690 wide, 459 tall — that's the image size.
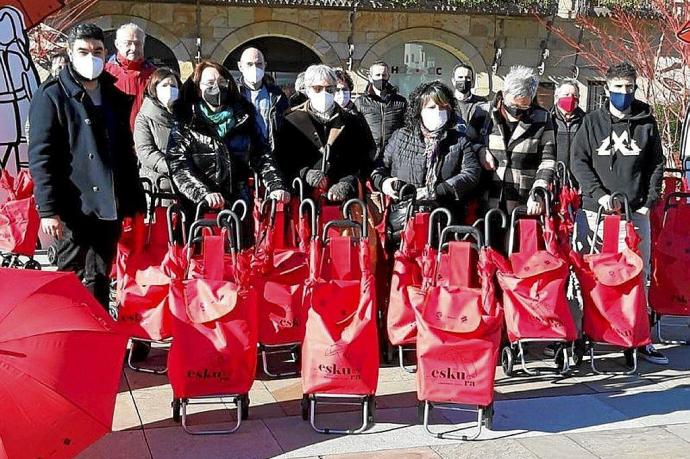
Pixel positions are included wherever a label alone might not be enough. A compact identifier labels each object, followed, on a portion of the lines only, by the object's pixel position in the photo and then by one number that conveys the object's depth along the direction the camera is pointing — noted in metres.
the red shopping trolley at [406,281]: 5.25
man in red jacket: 6.86
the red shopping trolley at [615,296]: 5.34
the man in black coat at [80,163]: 4.84
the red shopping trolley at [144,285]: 5.21
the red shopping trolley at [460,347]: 4.43
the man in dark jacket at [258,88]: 7.09
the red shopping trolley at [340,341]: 4.46
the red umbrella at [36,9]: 7.66
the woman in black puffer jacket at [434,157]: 5.50
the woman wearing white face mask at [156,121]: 6.21
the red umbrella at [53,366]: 3.09
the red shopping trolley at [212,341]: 4.45
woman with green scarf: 5.45
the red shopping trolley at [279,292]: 5.17
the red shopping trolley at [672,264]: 6.17
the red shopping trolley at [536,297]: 5.20
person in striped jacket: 5.74
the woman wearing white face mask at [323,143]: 5.76
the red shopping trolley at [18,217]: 6.80
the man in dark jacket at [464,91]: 7.91
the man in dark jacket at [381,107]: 8.03
